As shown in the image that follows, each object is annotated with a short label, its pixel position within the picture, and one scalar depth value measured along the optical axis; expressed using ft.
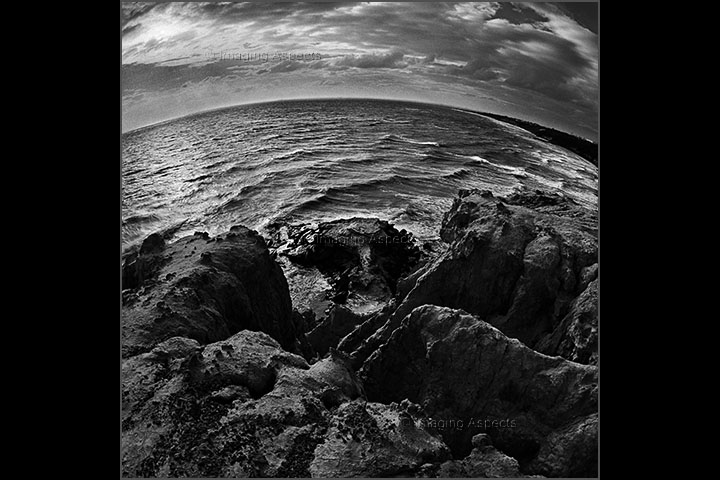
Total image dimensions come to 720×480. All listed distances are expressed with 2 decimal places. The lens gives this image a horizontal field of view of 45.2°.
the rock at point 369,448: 20.59
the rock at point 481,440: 21.70
